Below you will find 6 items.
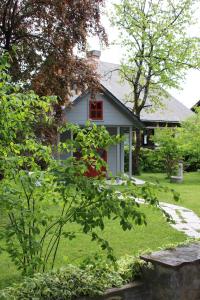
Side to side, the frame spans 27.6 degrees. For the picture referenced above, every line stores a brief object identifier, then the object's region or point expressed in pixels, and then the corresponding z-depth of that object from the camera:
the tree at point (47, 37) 12.75
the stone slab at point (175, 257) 3.44
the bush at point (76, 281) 3.09
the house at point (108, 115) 20.45
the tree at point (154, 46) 25.34
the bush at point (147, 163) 27.22
